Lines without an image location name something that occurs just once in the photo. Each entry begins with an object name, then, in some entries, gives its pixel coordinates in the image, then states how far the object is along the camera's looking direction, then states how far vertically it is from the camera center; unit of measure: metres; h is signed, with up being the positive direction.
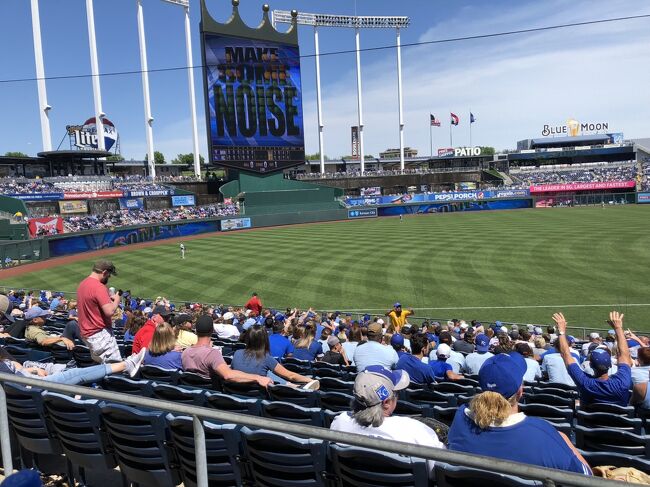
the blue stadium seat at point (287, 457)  3.23 -1.76
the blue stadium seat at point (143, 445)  3.71 -1.89
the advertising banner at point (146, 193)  59.22 +0.53
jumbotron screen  60.44 +11.14
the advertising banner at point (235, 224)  55.06 -3.58
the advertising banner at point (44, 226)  40.16 -1.99
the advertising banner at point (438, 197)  71.94 -2.21
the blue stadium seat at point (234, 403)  4.29 -1.84
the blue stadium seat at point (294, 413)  4.05 -1.85
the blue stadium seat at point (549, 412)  5.07 -2.46
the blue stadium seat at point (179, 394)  4.52 -1.84
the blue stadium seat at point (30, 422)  4.21 -1.88
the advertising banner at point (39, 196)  49.97 +0.65
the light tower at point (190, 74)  66.69 +16.49
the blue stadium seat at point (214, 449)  3.51 -1.83
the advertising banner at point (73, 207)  52.44 -0.61
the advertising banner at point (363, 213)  67.50 -3.75
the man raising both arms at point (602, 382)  5.39 -2.29
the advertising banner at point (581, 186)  76.72 -1.87
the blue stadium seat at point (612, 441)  4.13 -2.32
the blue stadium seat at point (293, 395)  4.95 -2.08
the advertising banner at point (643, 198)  70.06 -3.78
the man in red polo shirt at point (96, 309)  6.03 -1.33
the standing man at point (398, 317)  13.64 -3.70
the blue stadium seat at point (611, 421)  4.75 -2.44
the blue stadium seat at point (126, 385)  4.76 -1.84
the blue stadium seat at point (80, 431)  3.96 -1.87
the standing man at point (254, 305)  16.42 -3.82
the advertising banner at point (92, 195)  53.58 +0.55
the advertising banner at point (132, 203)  58.41 -0.68
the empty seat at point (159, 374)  5.50 -2.00
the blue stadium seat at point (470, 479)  2.46 -1.54
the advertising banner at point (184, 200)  63.91 -0.66
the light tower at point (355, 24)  76.62 +26.43
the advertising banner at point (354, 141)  140.04 +12.91
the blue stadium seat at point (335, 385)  5.98 -2.42
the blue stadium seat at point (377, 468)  2.83 -1.66
